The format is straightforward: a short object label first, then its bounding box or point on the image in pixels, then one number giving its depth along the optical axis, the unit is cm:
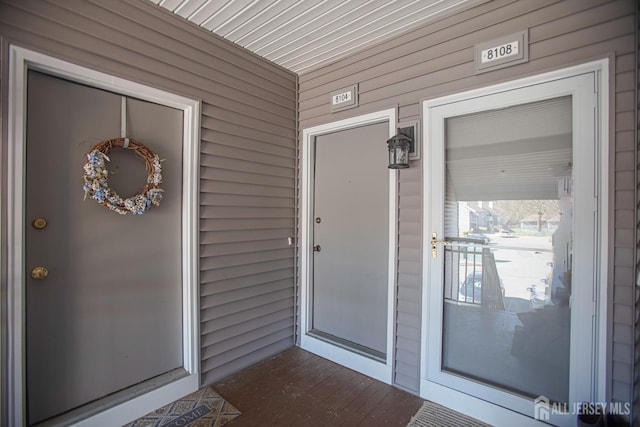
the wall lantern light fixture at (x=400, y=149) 228
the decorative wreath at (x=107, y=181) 182
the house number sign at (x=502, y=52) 188
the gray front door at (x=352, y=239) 264
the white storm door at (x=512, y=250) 174
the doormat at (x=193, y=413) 200
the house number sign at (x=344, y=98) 267
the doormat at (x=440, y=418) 200
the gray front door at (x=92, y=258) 173
